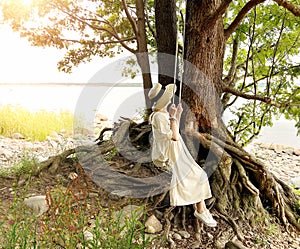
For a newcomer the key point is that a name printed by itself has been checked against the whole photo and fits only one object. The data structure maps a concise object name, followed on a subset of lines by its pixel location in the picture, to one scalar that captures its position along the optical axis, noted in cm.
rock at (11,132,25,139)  579
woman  222
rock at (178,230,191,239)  252
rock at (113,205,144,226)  259
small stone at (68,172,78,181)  315
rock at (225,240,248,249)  235
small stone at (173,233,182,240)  250
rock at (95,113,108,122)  674
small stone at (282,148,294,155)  631
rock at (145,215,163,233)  251
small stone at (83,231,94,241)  238
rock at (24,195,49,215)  269
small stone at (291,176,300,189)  479
